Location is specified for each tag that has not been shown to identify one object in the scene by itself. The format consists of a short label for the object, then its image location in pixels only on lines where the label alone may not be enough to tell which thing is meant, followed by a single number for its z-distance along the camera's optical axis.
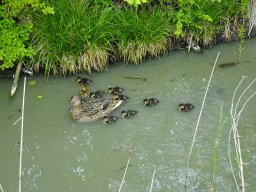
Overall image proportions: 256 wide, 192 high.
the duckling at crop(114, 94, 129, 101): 11.12
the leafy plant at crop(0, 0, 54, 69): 11.03
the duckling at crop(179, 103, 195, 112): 10.52
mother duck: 10.57
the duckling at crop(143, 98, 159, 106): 10.87
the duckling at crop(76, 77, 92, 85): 12.07
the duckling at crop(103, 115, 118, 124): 10.35
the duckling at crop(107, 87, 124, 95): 11.59
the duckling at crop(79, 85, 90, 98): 11.65
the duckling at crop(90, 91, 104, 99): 11.56
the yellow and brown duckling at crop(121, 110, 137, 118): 10.51
